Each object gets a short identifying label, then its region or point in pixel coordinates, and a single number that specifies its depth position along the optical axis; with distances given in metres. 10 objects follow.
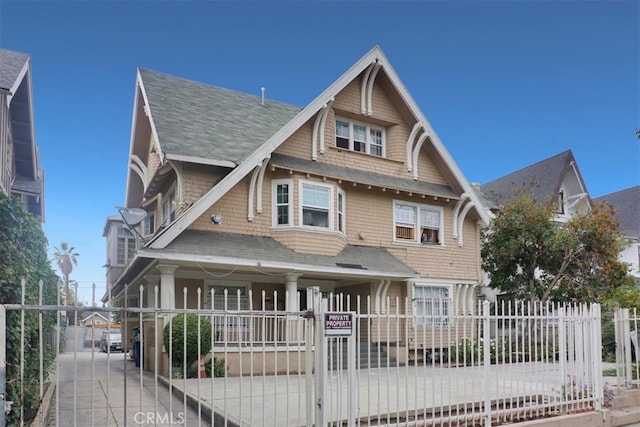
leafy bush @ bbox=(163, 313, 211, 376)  11.51
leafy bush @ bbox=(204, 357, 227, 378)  12.13
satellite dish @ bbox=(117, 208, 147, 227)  15.23
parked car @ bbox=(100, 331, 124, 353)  28.17
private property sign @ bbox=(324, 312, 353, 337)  6.26
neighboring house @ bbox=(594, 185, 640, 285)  32.50
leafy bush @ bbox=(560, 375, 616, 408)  8.84
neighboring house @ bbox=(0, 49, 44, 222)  13.93
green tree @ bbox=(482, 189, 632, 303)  20.17
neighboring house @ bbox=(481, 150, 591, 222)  28.52
